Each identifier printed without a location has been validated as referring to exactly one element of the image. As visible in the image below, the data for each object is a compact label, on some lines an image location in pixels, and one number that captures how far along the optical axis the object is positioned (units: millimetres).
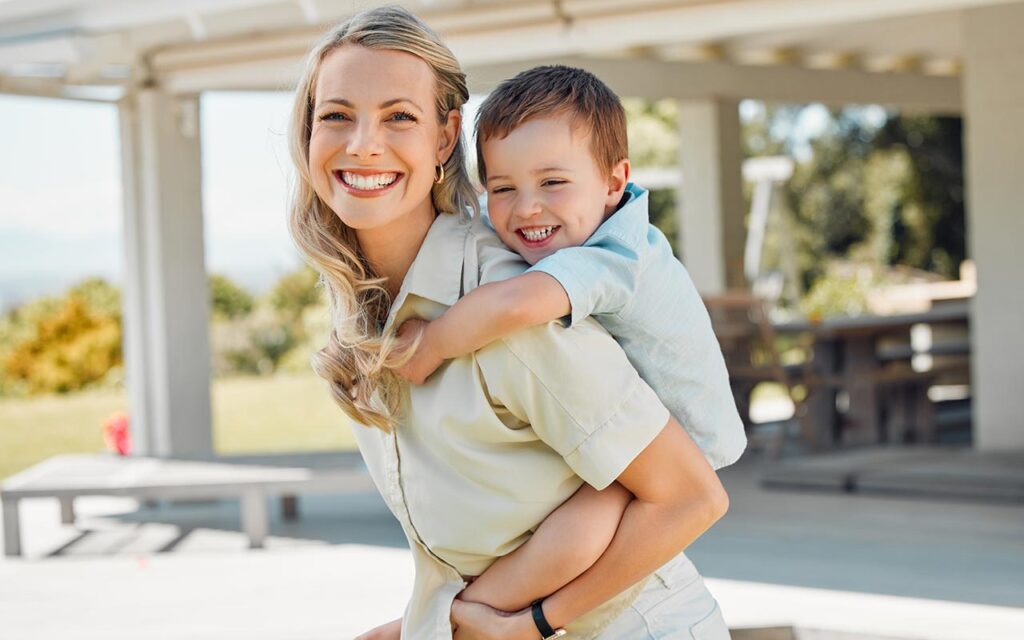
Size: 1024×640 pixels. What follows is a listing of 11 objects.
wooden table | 8383
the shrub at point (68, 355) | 14617
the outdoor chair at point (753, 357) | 8102
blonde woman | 1255
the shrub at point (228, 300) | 16000
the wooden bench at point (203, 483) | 5730
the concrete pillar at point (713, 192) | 10062
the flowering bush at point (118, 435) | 8172
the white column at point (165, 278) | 7285
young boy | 1274
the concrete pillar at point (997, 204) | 6961
